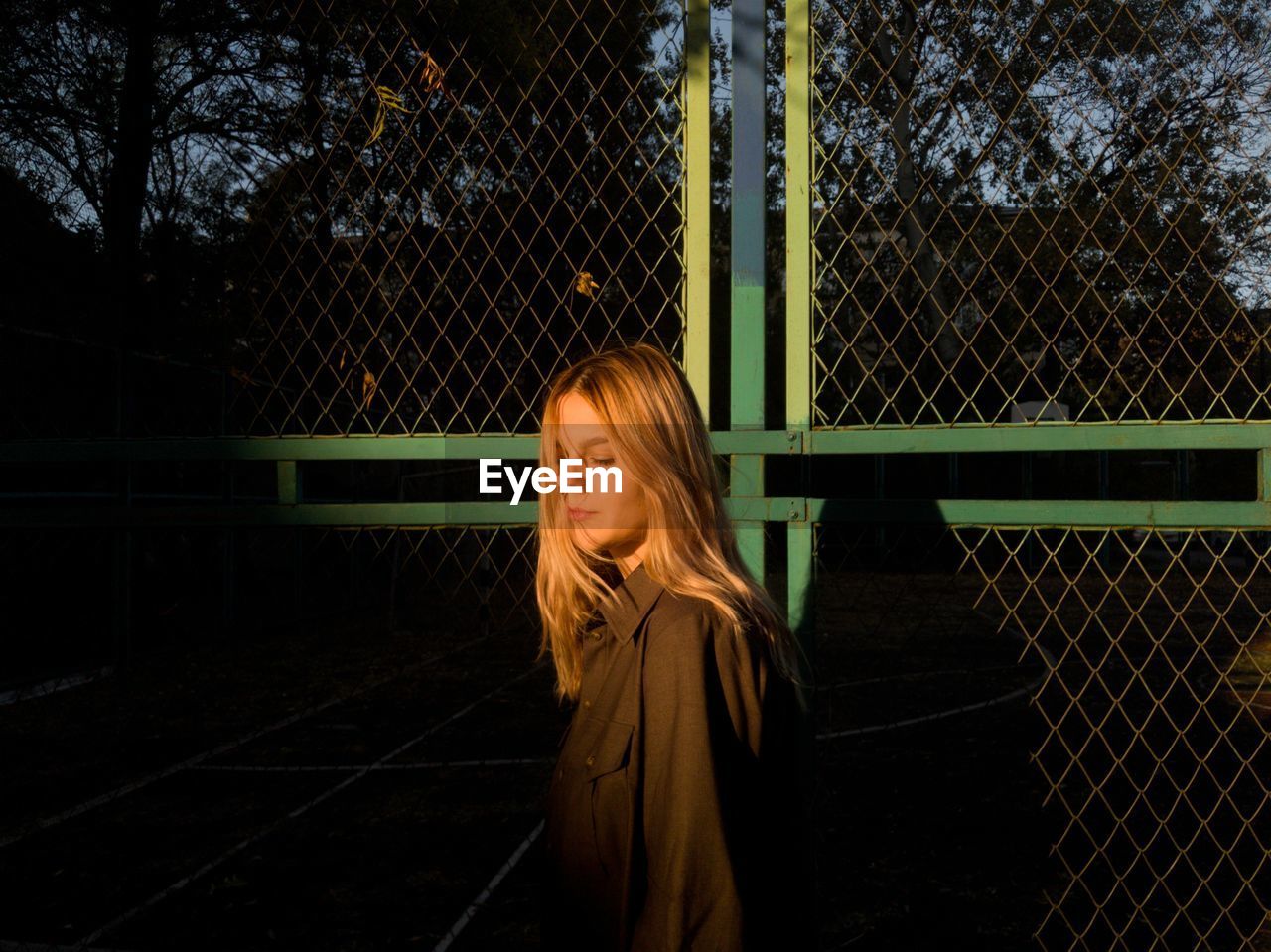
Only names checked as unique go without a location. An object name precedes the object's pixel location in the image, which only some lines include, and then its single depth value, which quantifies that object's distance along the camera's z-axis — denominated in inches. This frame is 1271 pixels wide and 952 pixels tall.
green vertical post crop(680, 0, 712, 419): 103.0
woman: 60.5
